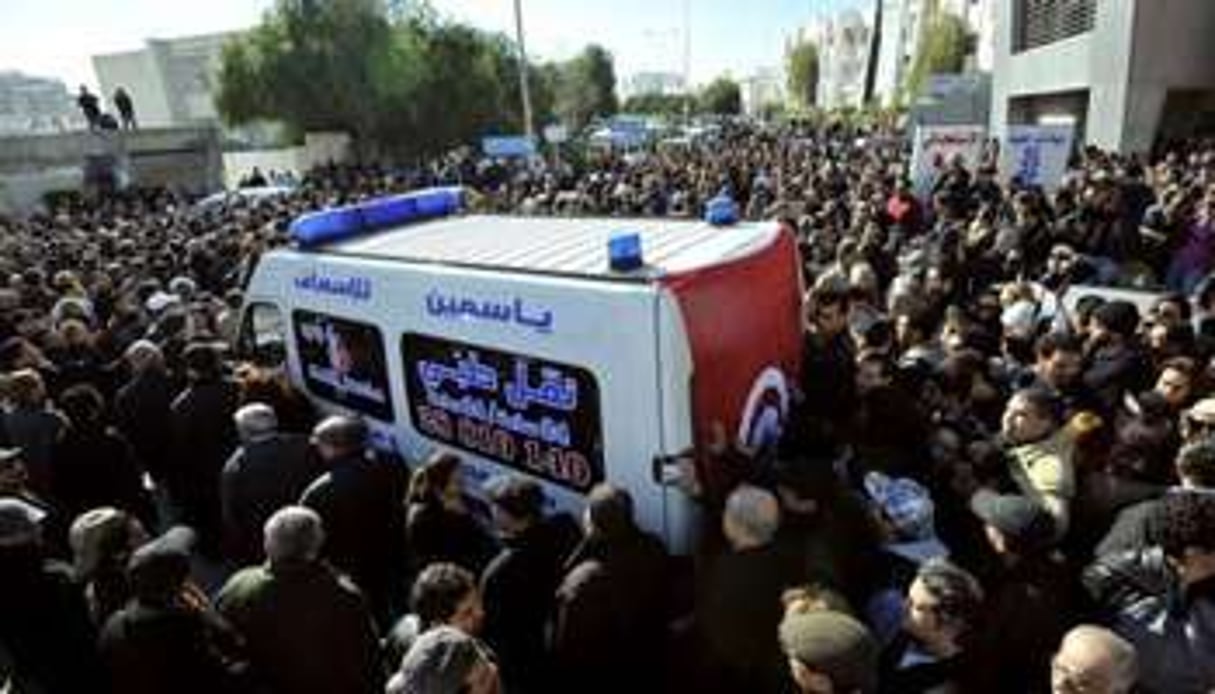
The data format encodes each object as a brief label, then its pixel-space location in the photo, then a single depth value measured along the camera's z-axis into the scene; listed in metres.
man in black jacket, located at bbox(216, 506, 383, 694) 3.83
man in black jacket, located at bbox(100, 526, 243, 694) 3.56
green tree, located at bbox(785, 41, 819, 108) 132.25
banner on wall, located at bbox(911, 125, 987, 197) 14.05
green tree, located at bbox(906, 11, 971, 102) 68.38
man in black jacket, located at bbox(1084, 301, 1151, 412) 5.52
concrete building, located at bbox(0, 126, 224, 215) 33.19
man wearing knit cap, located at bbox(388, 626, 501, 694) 2.99
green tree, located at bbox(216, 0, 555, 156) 42.78
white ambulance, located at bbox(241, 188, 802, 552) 4.24
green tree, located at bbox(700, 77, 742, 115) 120.44
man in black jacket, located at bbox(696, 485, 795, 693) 3.81
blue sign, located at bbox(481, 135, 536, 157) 30.39
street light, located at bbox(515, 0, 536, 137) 31.23
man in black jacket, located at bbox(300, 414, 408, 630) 4.95
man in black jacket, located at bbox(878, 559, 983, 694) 3.15
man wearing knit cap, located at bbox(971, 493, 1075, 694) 3.23
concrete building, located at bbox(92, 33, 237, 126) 104.25
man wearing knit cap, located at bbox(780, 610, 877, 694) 2.89
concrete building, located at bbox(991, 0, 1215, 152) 25.23
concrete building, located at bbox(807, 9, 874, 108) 120.94
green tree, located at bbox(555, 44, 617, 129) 81.50
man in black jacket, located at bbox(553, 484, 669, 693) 4.00
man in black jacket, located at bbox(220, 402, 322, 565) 5.23
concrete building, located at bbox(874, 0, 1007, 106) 68.12
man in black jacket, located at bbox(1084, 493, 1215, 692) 3.17
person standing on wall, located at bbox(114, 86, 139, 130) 34.78
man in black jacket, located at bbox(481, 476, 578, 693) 4.21
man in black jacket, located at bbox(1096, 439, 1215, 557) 3.38
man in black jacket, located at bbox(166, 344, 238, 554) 6.18
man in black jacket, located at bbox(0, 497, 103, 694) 4.07
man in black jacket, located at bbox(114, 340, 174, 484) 6.70
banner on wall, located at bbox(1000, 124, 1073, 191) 13.40
